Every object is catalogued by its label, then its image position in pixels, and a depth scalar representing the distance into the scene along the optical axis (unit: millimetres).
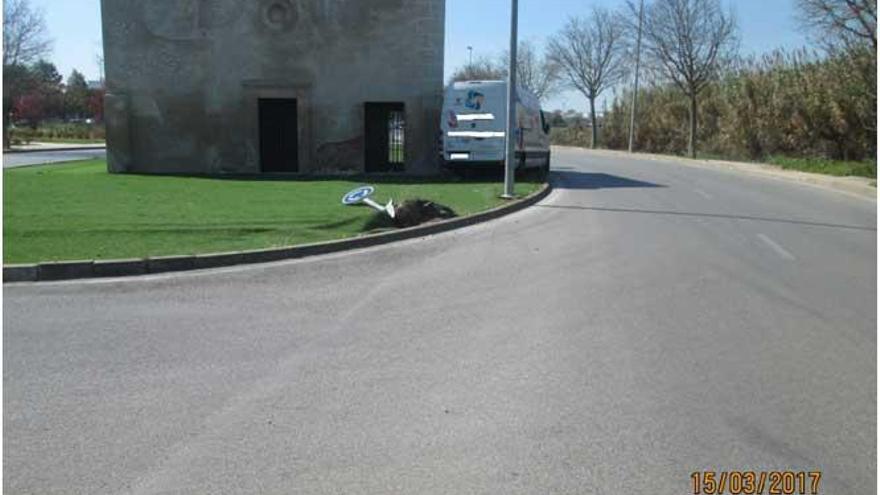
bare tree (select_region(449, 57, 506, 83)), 74688
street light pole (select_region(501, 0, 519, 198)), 16219
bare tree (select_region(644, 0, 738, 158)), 37594
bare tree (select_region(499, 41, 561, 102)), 63044
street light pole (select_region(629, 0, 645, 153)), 40547
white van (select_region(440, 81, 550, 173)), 21156
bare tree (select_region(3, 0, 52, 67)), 47078
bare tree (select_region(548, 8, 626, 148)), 54031
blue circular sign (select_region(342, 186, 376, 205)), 13845
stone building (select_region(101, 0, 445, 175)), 22984
